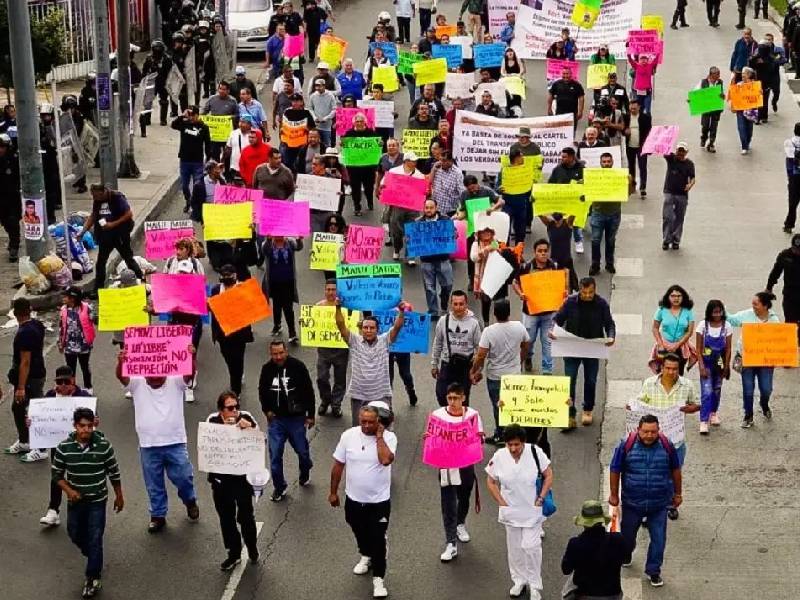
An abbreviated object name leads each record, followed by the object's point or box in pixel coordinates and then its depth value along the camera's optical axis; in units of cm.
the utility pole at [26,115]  1952
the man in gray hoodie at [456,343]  1447
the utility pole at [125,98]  2475
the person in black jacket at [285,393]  1331
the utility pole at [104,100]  2300
